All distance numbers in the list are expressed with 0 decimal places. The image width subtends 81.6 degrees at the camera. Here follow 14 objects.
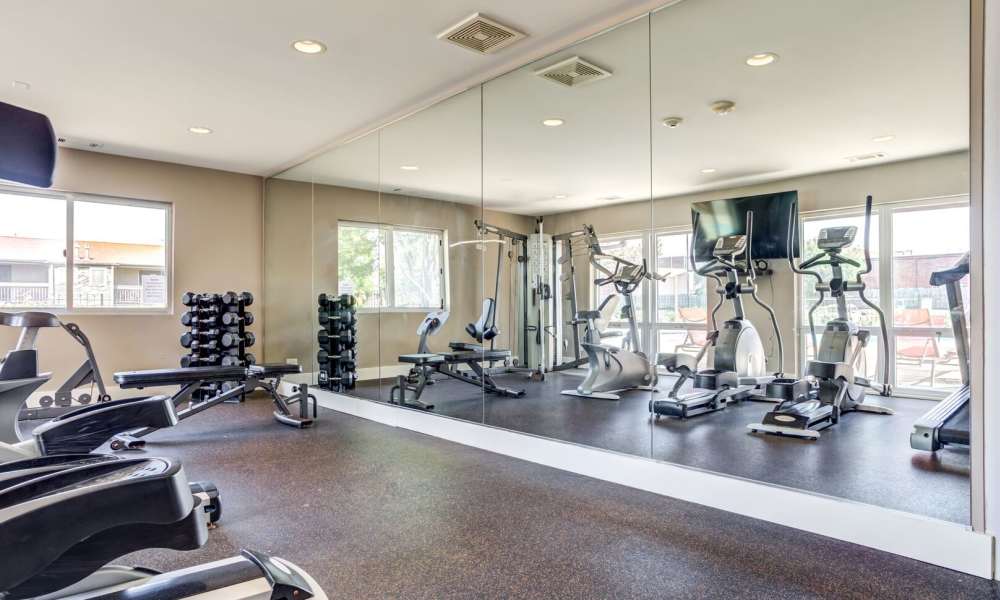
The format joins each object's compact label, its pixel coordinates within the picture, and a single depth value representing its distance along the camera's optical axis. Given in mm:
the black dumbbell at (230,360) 6203
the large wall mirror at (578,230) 3326
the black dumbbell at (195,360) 6203
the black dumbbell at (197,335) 6207
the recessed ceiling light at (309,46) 3605
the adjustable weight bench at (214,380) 4465
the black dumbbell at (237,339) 6242
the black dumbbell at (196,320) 6215
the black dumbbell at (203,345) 6227
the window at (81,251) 5684
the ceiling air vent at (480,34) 3352
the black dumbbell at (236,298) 6332
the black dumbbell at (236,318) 6238
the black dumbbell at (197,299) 6199
